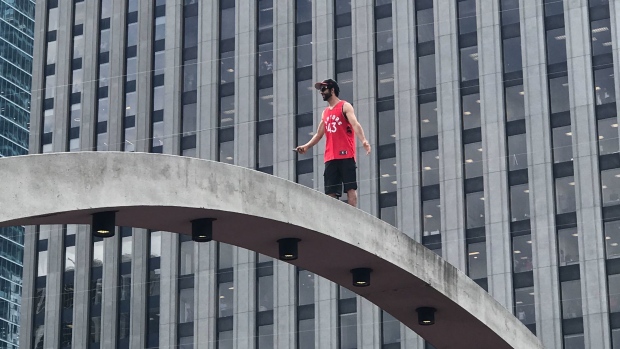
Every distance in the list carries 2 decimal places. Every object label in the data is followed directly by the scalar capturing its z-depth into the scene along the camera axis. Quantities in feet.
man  69.26
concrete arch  49.47
